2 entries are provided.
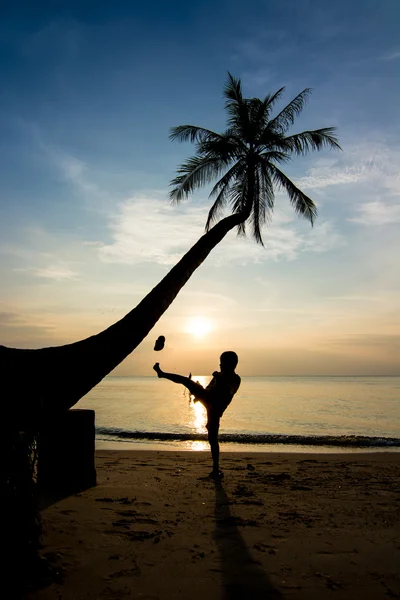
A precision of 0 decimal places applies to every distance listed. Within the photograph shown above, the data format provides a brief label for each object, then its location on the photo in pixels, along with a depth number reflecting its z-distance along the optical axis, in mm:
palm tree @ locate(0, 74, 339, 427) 3725
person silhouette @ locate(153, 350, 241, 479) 7589
